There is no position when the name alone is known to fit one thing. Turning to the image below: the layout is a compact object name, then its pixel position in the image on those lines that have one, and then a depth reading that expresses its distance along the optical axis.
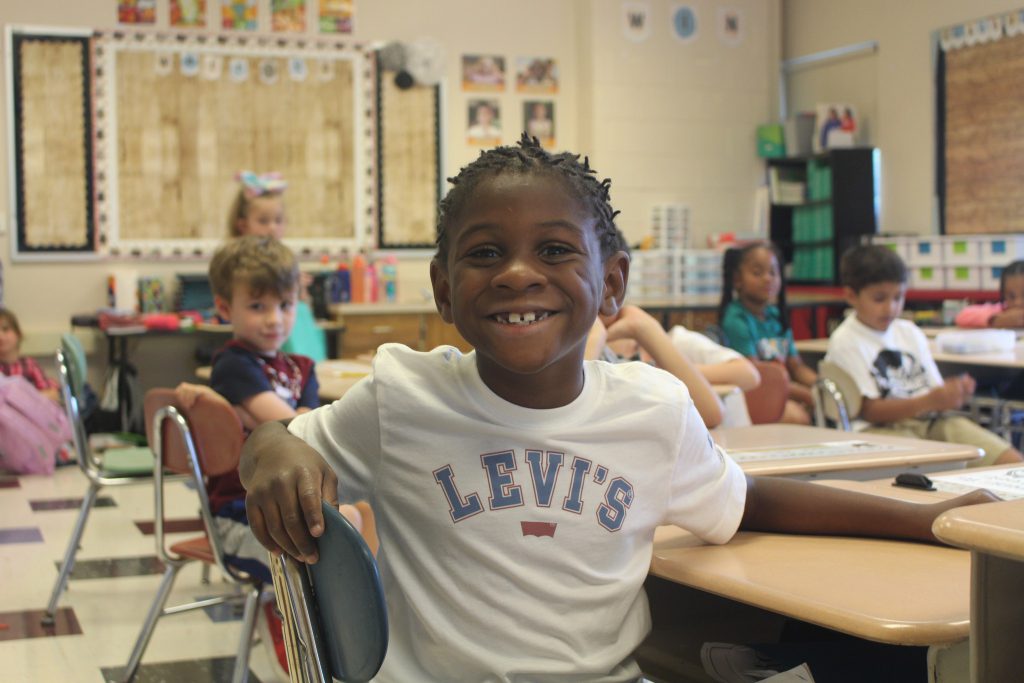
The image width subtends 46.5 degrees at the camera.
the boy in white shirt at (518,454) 1.23
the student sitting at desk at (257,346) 2.55
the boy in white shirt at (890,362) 3.61
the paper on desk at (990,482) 1.56
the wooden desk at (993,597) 0.99
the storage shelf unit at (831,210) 7.69
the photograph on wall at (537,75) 7.89
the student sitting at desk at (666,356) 2.53
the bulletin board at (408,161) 7.55
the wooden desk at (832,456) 1.86
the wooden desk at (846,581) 1.07
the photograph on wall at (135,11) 6.99
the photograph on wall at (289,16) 7.34
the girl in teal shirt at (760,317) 3.96
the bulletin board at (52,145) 6.84
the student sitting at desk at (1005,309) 5.40
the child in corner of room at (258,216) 4.25
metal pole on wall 7.99
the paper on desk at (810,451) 1.98
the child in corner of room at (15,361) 6.15
